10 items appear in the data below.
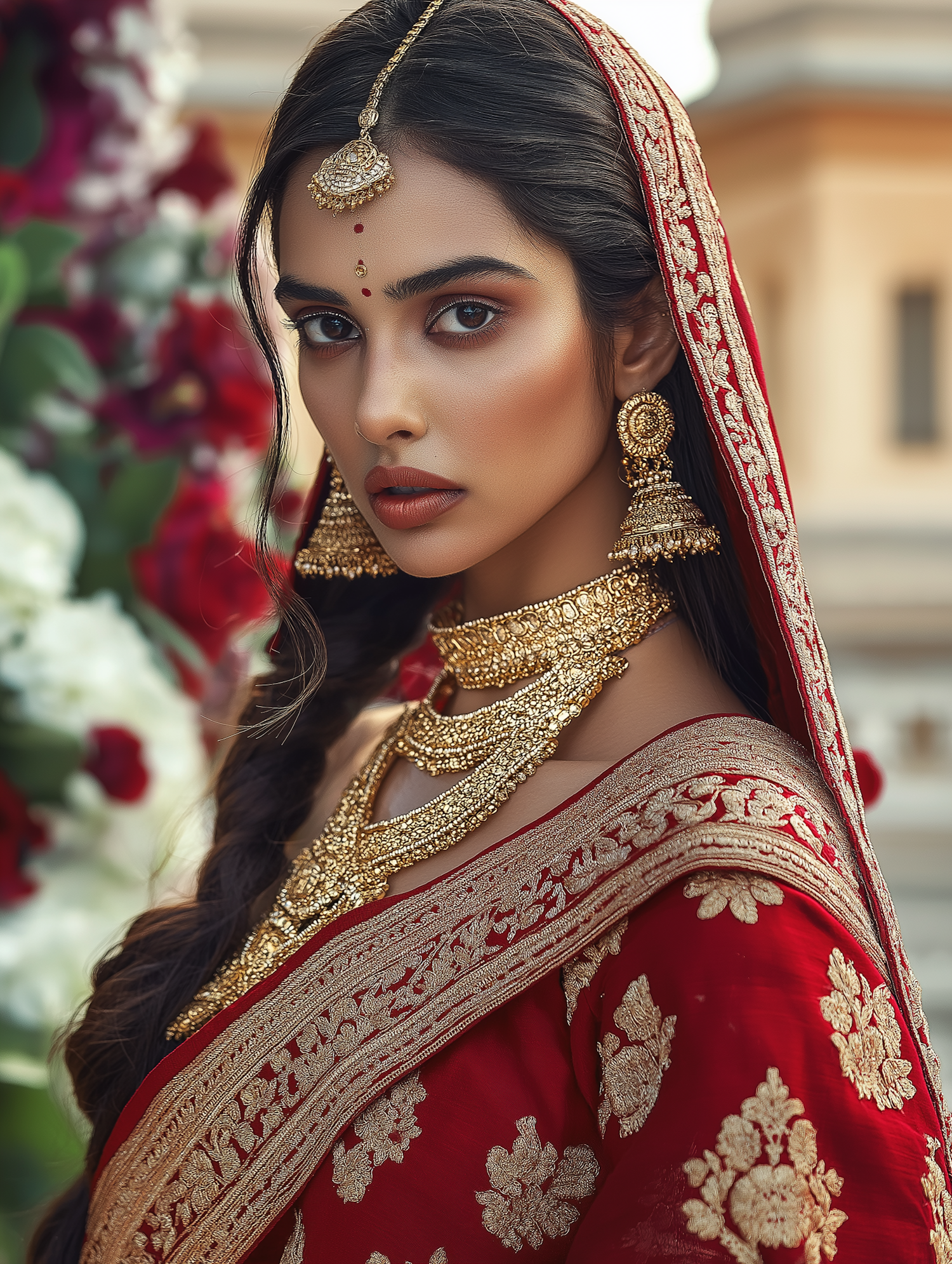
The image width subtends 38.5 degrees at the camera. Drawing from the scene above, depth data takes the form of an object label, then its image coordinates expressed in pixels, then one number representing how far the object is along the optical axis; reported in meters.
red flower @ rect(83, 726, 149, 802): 1.51
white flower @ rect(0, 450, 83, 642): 1.49
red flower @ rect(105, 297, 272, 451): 1.80
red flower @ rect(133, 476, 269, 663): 1.71
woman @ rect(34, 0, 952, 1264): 0.81
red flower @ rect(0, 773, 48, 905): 1.48
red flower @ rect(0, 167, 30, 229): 1.65
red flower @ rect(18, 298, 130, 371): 1.79
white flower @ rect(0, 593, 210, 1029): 1.49
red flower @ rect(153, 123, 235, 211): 1.92
